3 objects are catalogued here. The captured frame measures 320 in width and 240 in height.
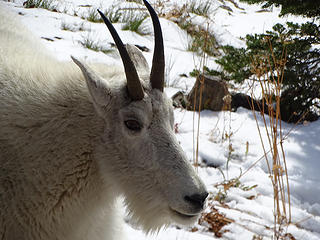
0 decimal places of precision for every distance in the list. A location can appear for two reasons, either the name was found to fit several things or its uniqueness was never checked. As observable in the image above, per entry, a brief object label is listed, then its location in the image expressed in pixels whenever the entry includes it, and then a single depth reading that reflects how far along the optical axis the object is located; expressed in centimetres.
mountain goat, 427
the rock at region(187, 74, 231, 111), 1165
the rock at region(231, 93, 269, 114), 1224
